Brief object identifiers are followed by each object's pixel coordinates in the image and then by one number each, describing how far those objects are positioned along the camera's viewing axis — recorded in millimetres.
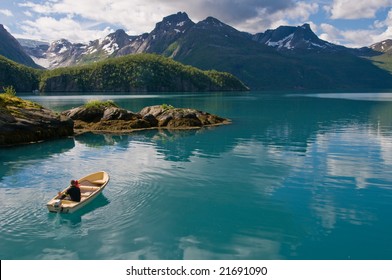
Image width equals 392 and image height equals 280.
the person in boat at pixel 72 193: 20953
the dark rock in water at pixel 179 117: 60438
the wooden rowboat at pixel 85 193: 19938
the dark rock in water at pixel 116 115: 60438
